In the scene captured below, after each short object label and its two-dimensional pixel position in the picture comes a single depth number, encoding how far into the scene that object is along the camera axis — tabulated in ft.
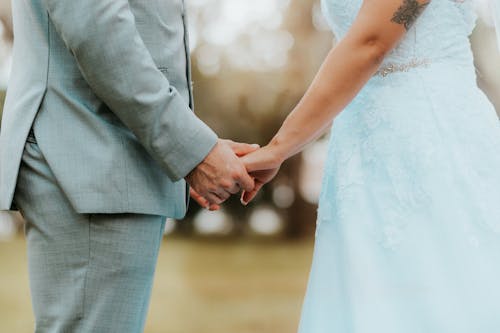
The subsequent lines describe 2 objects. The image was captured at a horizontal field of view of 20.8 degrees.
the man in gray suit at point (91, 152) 8.24
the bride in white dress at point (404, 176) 8.82
